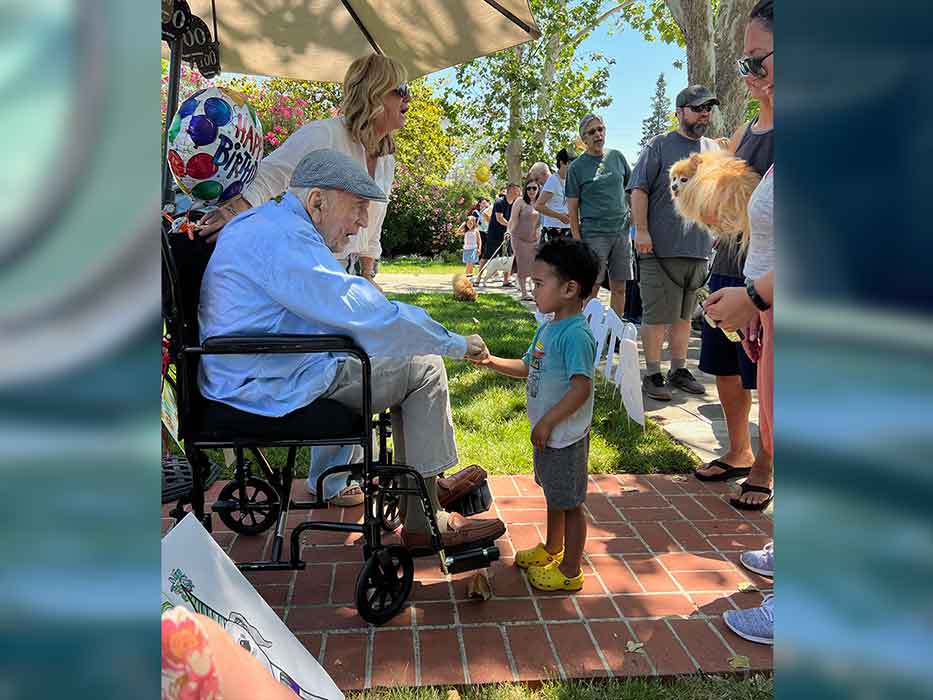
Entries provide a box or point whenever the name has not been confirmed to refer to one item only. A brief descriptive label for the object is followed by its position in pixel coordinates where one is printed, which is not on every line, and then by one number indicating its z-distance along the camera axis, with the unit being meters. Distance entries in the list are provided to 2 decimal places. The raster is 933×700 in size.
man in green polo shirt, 7.17
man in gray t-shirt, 5.62
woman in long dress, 12.37
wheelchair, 2.67
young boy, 2.96
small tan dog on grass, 12.12
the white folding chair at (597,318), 5.84
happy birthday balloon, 3.27
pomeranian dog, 3.12
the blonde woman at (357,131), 3.69
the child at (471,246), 18.94
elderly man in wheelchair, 2.71
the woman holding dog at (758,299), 2.71
